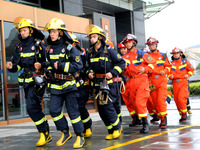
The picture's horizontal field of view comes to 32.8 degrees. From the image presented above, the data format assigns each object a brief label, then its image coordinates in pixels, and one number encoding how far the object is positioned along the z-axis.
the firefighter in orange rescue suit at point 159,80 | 8.38
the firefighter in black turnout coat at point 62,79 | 6.04
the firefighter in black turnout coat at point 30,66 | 6.30
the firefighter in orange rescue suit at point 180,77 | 9.94
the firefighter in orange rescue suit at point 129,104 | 8.95
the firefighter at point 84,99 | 7.12
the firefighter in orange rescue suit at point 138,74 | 7.64
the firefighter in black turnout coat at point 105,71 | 6.68
